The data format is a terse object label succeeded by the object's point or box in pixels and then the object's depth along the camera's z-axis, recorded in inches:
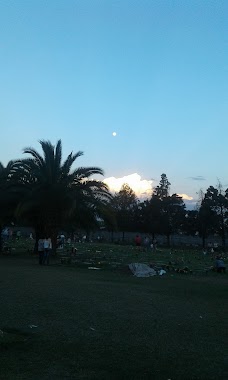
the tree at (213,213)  2209.6
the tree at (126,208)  2728.8
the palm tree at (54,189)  903.1
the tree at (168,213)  2330.2
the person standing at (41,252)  781.7
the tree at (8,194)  956.0
